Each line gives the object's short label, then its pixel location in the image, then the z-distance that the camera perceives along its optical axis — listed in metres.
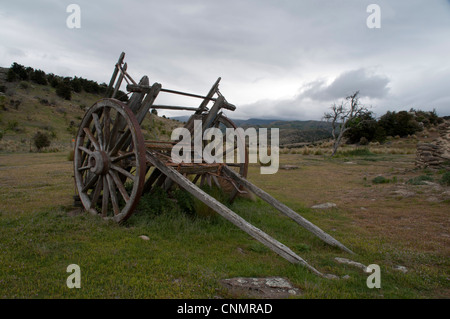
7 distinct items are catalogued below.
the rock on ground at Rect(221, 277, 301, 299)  2.94
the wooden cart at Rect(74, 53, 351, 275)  4.55
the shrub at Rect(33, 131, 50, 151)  22.31
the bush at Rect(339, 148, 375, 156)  22.80
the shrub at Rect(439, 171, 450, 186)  8.75
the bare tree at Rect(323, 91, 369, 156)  26.02
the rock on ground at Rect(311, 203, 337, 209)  7.63
